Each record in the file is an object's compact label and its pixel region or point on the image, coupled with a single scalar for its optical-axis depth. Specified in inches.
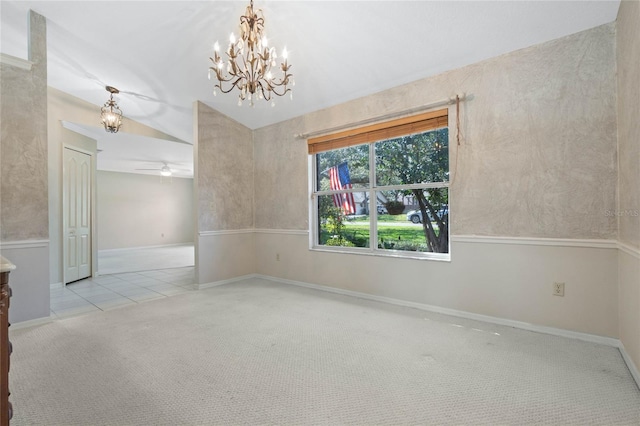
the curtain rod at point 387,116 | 120.0
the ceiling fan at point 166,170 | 312.7
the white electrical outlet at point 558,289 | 101.7
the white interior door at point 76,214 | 187.9
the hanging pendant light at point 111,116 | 178.7
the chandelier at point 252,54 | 89.6
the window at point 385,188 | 130.5
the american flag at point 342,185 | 161.6
